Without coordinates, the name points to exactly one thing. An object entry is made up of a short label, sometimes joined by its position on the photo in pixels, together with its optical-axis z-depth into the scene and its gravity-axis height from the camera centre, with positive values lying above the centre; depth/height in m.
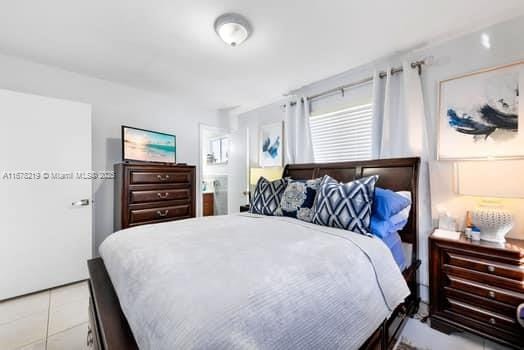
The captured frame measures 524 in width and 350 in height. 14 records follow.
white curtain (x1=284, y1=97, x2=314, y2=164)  3.08 +0.59
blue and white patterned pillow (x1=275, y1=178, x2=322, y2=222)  2.01 -0.23
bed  0.72 -0.45
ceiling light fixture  1.80 +1.22
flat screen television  2.88 +0.41
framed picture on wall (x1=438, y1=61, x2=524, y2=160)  1.73 +0.49
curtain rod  2.17 +1.06
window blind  2.61 +0.50
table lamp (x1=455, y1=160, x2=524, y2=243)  1.54 -0.10
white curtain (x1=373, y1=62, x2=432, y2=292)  2.13 +0.47
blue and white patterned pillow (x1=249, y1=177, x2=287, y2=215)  2.28 -0.23
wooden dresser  2.69 -0.23
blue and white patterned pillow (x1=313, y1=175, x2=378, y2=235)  1.62 -0.24
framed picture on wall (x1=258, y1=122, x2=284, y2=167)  3.52 +0.49
